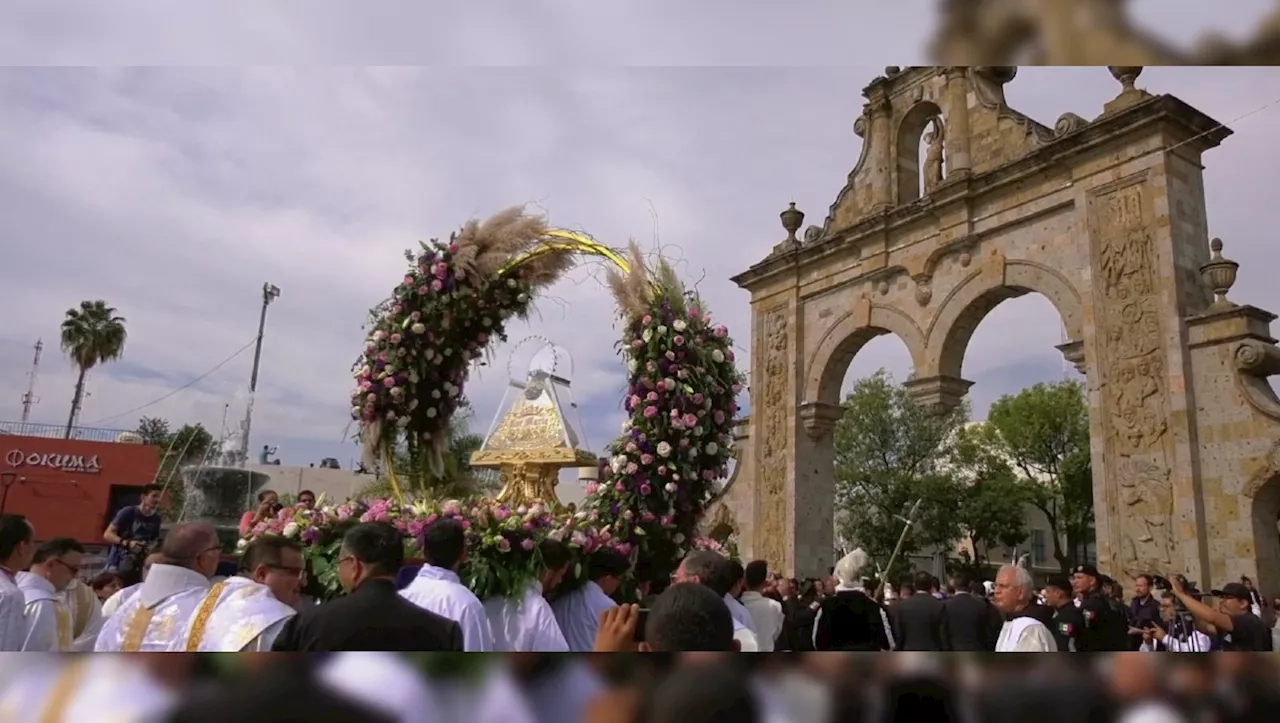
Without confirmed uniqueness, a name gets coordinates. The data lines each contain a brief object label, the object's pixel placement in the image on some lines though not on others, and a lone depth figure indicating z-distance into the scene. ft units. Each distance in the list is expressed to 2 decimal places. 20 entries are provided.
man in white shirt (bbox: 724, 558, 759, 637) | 18.37
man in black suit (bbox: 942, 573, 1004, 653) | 21.08
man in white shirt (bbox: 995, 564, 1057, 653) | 15.84
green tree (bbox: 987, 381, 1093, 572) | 108.88
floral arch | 17.74
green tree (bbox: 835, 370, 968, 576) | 108.68
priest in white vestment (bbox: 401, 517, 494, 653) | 13.43
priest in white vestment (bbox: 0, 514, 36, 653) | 13.75
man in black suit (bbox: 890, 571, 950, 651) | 20.86
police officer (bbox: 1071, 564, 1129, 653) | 22.62
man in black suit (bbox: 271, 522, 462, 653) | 9.02
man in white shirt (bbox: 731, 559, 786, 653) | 21.56
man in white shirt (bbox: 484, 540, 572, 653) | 15.49
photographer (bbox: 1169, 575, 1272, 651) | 19.88
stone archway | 36.65
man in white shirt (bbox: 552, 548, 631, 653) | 16.93
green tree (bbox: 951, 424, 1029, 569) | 107.96
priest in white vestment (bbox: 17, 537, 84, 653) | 14.43
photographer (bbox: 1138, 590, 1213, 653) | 28.29
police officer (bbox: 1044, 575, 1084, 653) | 21.54
